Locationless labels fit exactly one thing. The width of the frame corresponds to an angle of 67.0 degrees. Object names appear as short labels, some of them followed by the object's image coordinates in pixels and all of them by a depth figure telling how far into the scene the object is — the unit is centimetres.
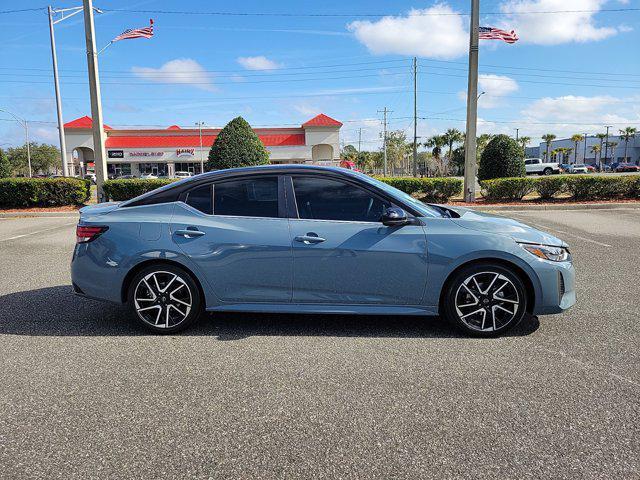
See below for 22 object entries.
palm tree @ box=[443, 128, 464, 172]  8546
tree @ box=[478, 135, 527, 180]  1900
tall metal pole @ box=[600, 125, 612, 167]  10349
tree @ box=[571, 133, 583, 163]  11112
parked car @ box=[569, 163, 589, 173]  6428
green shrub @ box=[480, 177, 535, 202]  1769
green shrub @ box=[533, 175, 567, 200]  1744
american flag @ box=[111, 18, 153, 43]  1831
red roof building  5312
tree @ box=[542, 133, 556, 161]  11112
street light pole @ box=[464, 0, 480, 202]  1788
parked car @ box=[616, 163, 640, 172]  6533
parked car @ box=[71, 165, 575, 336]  421
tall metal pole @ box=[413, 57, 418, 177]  5406
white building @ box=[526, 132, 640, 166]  10638
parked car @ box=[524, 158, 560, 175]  5125
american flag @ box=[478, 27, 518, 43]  1762
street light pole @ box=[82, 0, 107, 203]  1792
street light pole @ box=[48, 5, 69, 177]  2631
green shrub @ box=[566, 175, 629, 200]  1725
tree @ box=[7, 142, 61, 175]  9706
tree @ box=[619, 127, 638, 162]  10292
